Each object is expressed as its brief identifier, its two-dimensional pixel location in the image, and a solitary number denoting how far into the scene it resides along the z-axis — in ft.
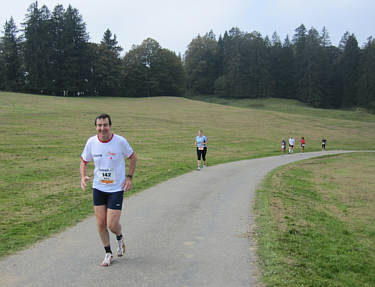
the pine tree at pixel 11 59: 231.09
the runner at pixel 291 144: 97.26
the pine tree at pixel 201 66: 343.67
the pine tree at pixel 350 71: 292.20
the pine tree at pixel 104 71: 251.60
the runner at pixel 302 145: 103.42
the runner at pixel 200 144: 55.57
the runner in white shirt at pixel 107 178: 16.60
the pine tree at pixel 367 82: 271.28
